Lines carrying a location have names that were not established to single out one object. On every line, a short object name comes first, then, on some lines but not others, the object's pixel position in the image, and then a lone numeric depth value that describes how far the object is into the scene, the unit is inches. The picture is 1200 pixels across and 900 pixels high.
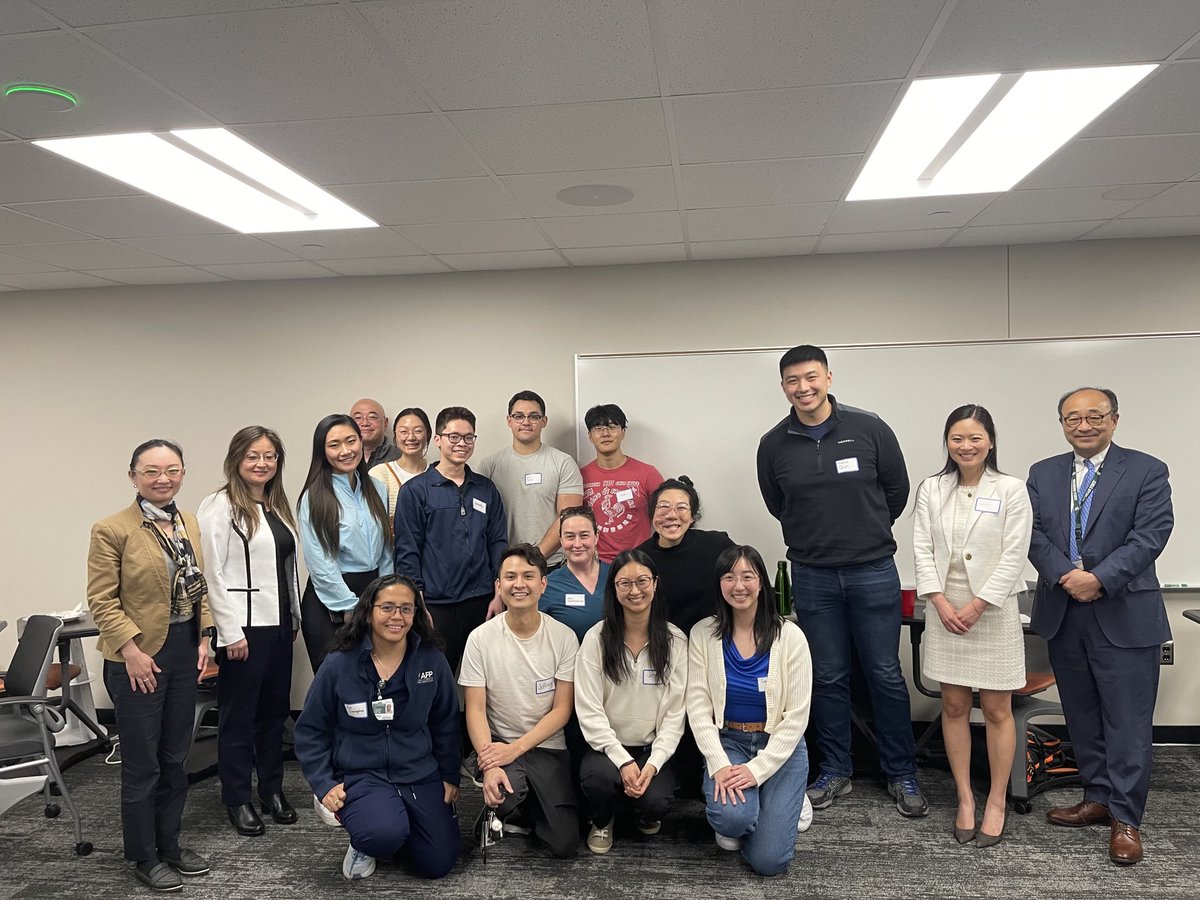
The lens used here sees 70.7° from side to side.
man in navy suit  113.1
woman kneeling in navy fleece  109.3
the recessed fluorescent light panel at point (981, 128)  91.8
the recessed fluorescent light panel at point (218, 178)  102.8
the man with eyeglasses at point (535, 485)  153.1
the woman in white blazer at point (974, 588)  114.4
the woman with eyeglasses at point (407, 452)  148.3
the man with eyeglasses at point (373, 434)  165.9
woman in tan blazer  102.2
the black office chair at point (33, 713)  120.8
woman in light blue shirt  128.3
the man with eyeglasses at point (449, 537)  136.6
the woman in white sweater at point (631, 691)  114.8
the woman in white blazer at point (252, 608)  116.0
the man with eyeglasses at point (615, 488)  151.3
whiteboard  159.0
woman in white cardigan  109.9
